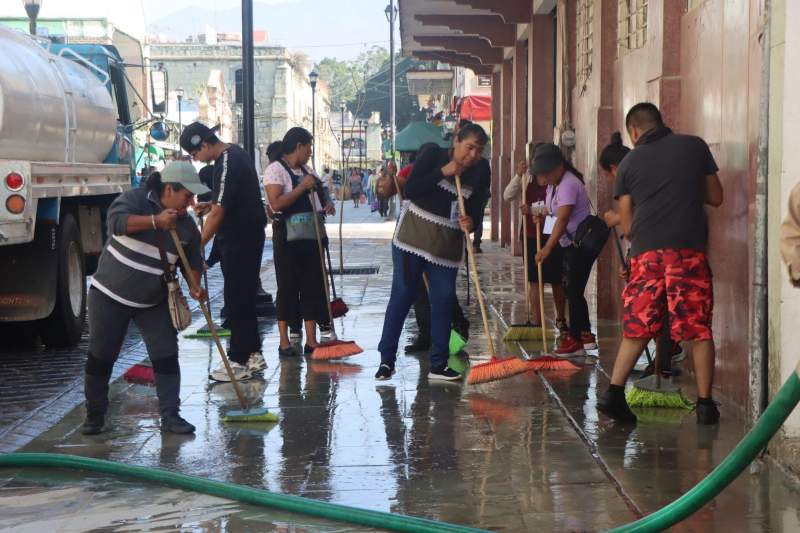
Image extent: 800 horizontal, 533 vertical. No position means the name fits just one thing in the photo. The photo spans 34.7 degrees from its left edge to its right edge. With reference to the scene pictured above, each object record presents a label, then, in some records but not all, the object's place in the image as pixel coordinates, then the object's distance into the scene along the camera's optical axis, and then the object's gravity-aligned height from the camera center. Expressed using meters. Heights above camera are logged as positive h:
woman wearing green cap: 7.34 -0.64
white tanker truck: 9.95 -0.09
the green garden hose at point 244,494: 5.24 -1.46
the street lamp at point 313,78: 50.46 +3.67
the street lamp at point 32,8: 16.48 +2.12
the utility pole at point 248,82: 14.04 +0.98
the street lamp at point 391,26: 44.08 +5.07
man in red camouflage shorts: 7.27 -0.50
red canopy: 31.56 +1.47
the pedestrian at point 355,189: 55.28 -0.88
